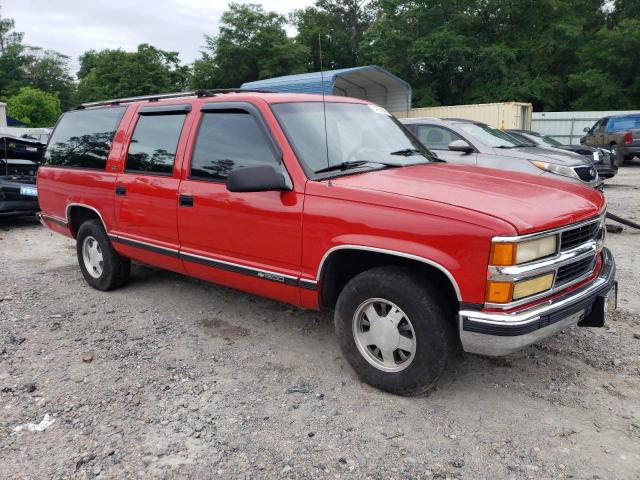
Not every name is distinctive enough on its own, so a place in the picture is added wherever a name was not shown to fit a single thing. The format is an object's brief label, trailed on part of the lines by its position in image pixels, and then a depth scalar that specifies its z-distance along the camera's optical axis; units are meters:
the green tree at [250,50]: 36.25
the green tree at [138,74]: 43.50
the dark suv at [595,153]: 11.79
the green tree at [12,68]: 55.53
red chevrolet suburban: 2.82
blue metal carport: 17.48
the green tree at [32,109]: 37.69
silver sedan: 7.78
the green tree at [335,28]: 41.62
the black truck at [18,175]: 8.77
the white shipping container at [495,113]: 19.23
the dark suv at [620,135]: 17.58
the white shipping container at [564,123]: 24.42
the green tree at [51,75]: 58.69
